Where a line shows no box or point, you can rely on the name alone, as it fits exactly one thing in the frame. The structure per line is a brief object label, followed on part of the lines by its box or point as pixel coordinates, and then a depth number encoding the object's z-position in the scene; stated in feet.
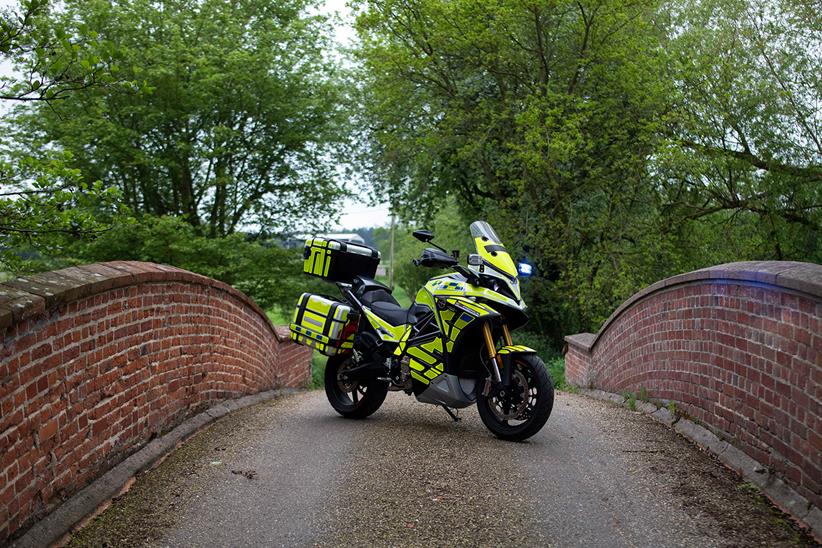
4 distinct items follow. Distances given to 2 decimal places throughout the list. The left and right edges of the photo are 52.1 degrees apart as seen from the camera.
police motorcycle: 19.25
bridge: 12.51
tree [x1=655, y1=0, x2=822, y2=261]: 39.24
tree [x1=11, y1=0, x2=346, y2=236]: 67.67
